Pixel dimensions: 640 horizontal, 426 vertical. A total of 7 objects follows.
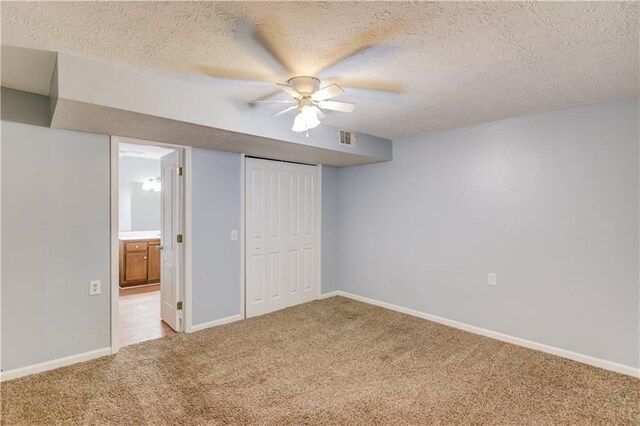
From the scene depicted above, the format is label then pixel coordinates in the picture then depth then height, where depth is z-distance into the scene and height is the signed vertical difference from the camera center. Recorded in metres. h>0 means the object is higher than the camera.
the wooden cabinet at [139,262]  5.39 -0.83
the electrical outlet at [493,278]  3.34 -0.68
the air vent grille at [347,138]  3.62 +0.84
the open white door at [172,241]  3.51 -0.31
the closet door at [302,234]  4.44 -0.30
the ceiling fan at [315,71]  1.75 +0.93
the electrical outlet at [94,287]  2.85 -0.65
